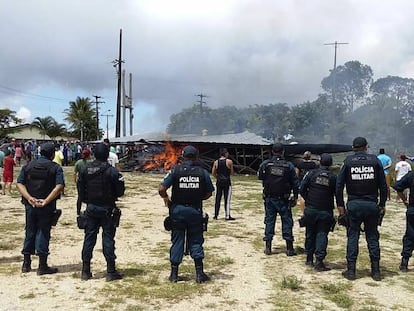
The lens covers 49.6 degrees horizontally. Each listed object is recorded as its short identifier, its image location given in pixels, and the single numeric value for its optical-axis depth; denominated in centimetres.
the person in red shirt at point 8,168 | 1338
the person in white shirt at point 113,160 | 1121
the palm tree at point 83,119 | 6544
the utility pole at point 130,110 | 3988
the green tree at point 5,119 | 5760
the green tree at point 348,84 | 4509
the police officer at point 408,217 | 631
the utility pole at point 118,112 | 3378
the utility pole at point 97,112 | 6700
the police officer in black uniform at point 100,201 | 573
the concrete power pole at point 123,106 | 3594
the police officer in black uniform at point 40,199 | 589
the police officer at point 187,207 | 574
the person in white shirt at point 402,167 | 1279
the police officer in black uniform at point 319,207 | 646
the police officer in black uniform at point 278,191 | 727
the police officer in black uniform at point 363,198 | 600
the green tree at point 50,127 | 6731
